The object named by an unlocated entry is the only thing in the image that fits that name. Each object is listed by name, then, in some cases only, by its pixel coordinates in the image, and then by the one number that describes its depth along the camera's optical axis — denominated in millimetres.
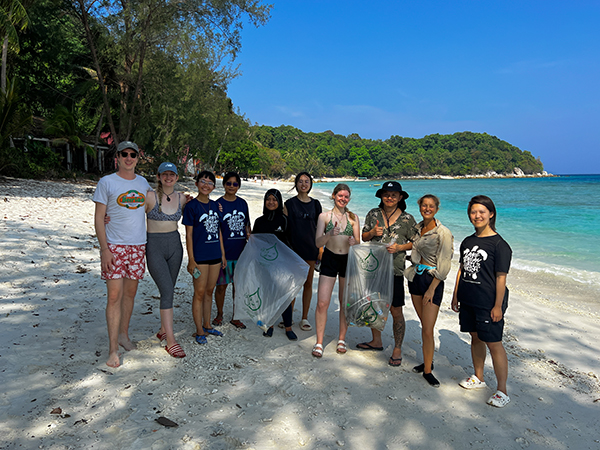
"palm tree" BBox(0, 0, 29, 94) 13641
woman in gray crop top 3555
